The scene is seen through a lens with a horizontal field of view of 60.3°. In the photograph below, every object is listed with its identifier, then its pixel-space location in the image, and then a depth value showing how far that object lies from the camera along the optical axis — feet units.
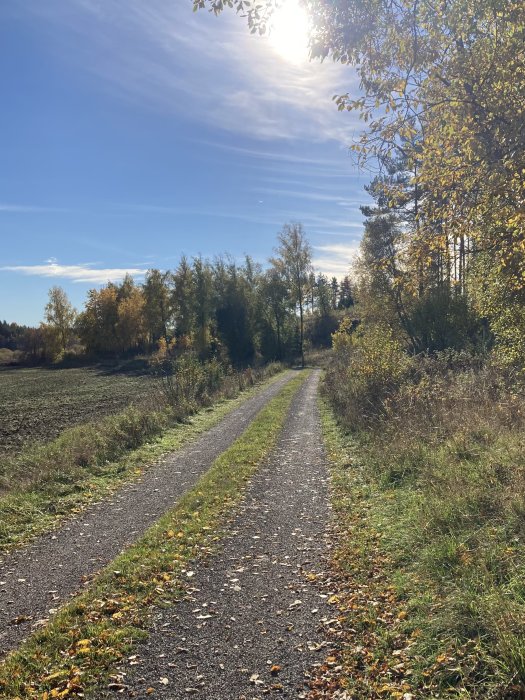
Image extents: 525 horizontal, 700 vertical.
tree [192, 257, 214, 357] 172.86
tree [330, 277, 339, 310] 374.59
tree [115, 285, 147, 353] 260.01
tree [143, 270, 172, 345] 232.73
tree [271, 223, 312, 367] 183.93
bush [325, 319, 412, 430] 49.05
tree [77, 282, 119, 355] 267.39
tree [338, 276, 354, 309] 338.60
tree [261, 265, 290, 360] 203.92
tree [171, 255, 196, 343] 181.10
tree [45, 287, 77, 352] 285.43
